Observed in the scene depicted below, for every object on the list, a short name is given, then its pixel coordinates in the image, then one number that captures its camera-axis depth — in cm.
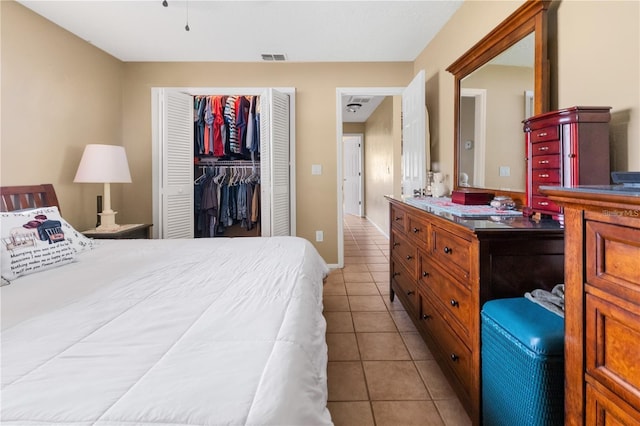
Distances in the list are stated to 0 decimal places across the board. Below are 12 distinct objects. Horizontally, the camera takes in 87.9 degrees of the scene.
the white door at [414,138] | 317
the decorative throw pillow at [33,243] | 158
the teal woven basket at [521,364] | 101
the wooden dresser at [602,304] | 67
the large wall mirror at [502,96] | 171
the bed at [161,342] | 65
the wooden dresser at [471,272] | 129
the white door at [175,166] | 371
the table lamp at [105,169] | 297
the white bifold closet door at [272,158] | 371
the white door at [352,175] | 911
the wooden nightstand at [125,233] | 299
